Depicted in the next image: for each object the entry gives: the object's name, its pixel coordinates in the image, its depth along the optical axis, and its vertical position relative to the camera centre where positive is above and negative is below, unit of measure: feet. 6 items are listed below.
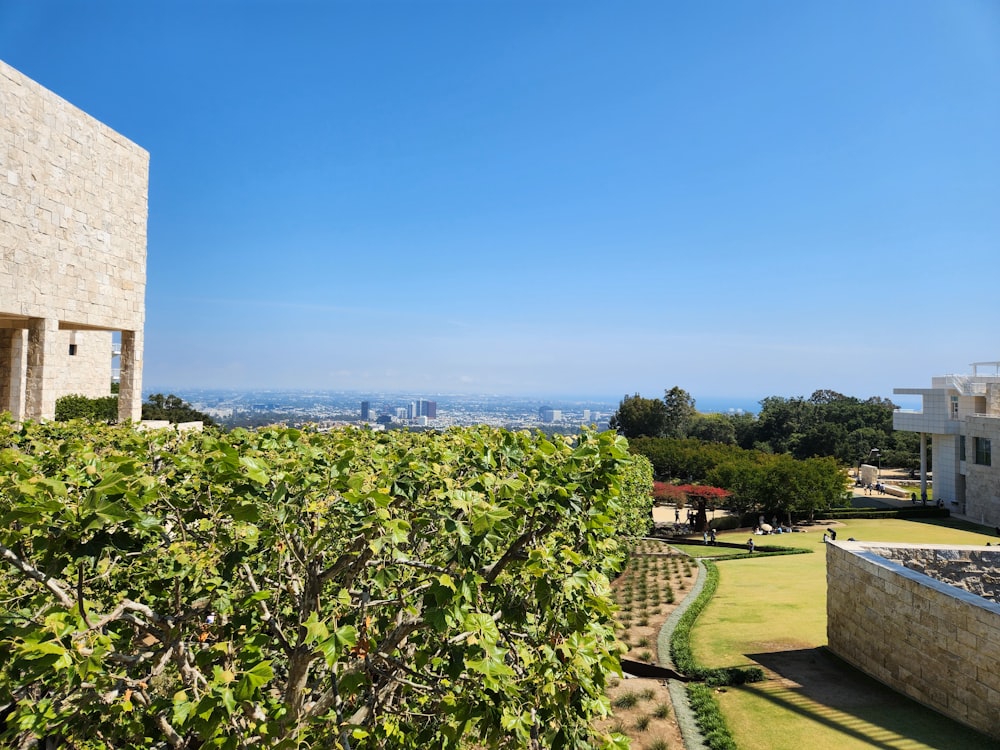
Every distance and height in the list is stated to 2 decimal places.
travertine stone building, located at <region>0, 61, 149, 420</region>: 55.01 +15.39
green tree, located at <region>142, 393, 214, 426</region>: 123.75 -5.52
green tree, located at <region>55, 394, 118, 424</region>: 82.99 -3.55
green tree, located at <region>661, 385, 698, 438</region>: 263.08 -6.22
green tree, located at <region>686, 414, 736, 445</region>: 251.60 -13.51
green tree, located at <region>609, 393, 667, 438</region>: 257.55 -8.78
